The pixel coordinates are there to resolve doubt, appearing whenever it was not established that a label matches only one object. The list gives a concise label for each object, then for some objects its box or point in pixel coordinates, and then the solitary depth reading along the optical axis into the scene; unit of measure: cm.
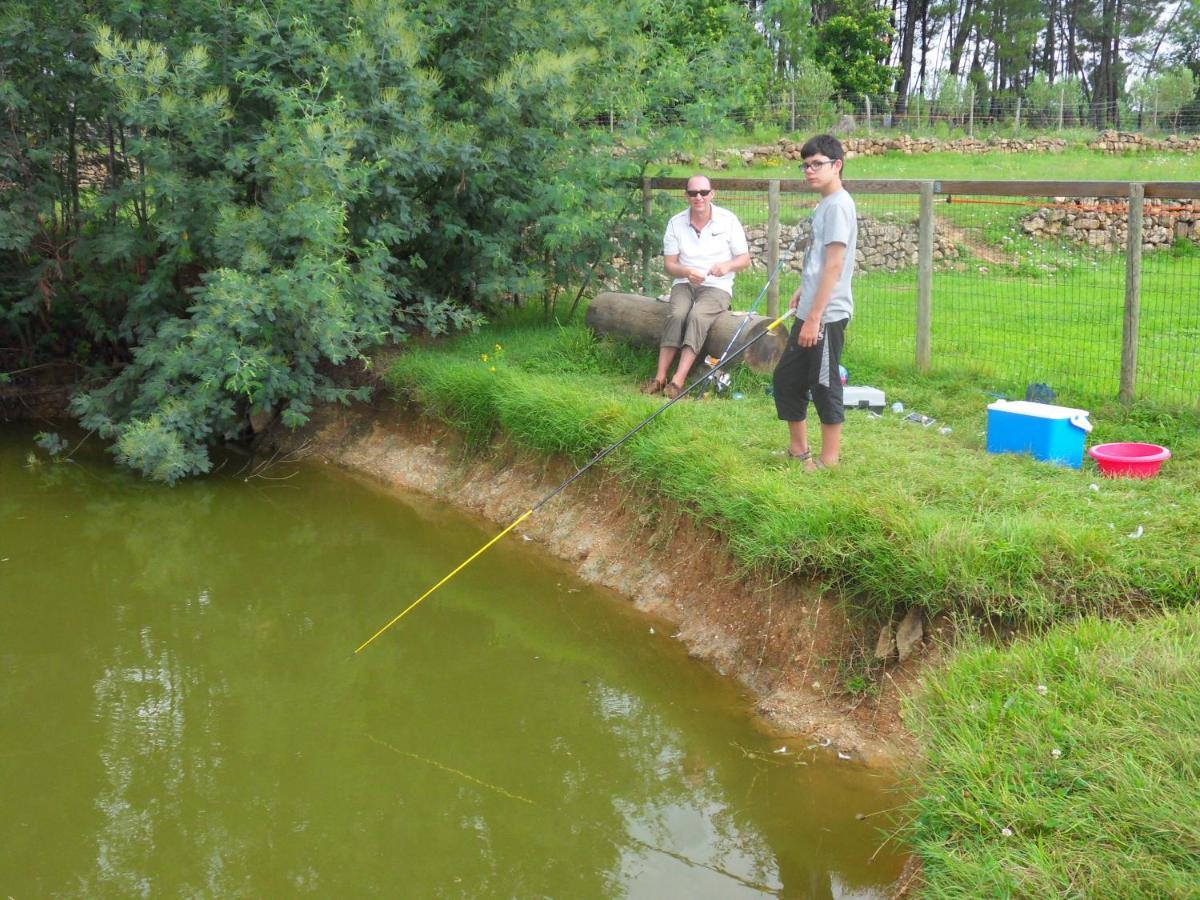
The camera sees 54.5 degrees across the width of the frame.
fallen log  829
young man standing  579
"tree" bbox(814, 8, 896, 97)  3000
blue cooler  624
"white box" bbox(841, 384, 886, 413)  757
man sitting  828
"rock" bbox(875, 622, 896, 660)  512
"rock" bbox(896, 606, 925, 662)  504
